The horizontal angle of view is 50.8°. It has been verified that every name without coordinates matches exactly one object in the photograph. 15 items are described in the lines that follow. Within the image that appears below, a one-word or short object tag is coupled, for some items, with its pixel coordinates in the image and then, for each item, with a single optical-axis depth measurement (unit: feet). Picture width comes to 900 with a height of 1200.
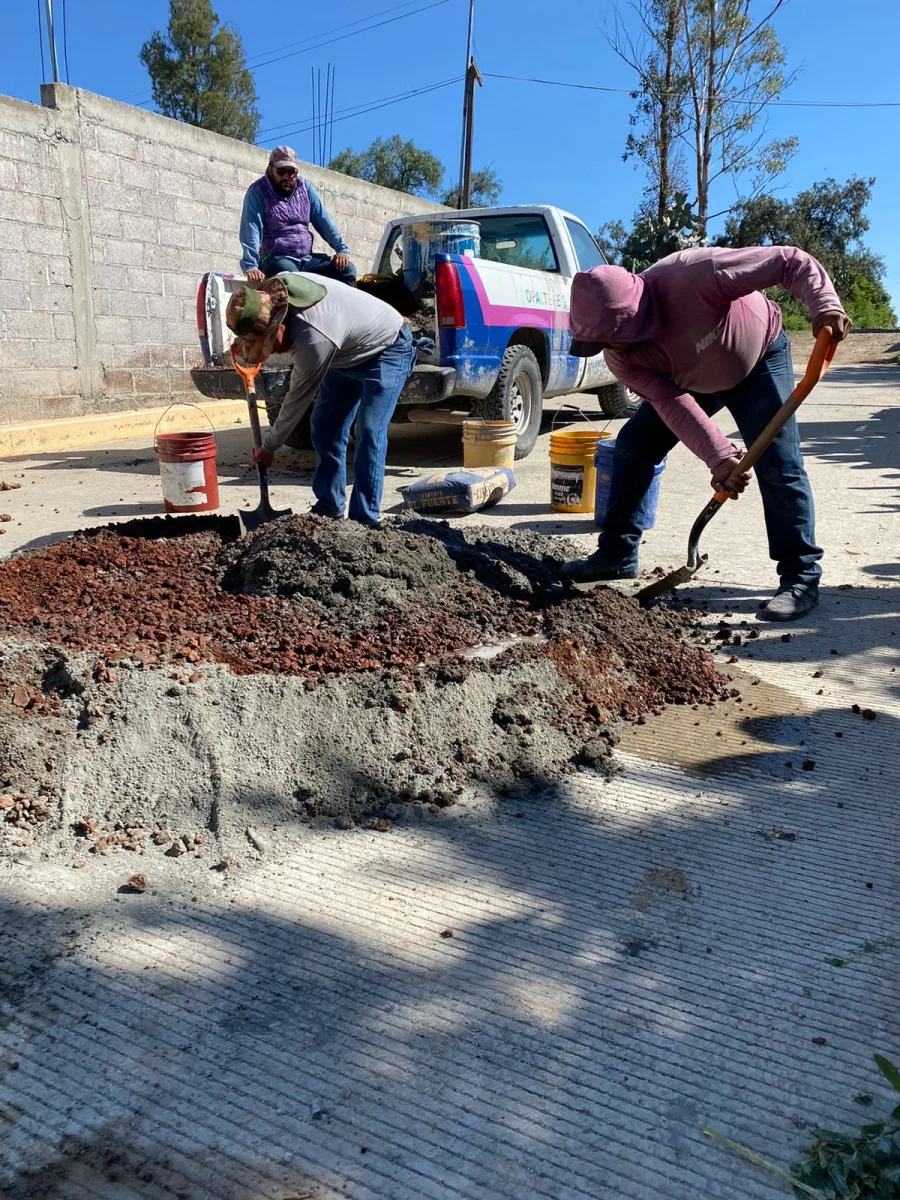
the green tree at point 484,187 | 167.43
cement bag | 19.80
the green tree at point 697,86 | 76.33
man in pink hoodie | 11.50
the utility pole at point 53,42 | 30.78
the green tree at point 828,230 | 113.19
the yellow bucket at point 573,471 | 19.42
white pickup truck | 22.85
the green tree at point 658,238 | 48.73
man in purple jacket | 21.76
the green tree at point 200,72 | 132.36
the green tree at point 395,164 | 157.48
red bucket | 19.42
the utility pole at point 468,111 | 76.43
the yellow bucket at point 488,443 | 22.54
